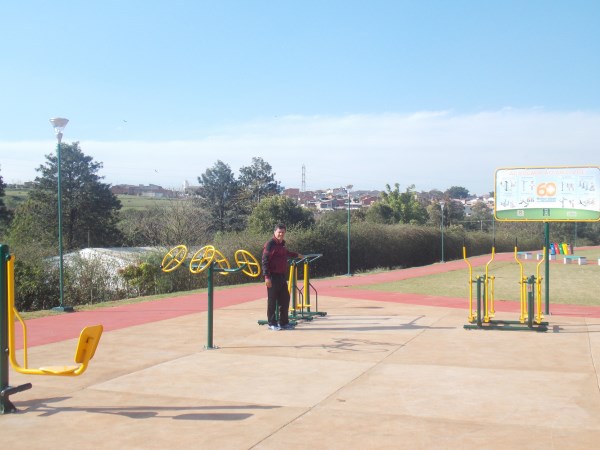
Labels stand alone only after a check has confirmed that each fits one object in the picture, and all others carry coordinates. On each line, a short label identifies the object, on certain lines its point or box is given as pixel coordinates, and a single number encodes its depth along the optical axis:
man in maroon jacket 11.23
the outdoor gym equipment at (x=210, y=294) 9.67
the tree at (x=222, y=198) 53.22
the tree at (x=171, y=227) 32.75
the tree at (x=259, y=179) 61.38
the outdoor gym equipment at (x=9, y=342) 6.13
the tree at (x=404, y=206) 59.72
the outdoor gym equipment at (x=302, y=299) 12.52
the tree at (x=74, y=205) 40.53
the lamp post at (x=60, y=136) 14.54
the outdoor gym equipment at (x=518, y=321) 11.05
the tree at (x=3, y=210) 45.59
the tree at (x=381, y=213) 56.70
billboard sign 13.14
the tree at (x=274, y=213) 42.06
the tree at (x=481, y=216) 66.00
